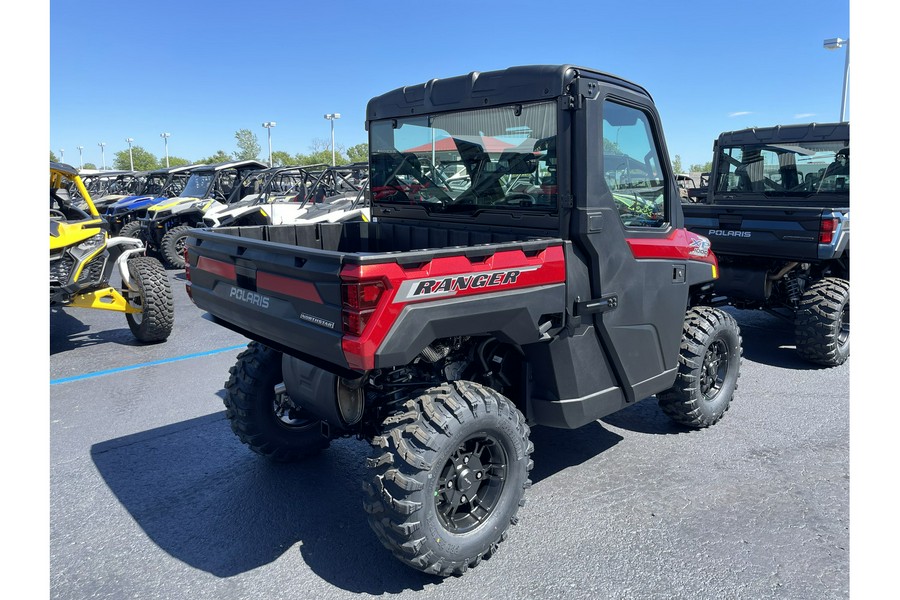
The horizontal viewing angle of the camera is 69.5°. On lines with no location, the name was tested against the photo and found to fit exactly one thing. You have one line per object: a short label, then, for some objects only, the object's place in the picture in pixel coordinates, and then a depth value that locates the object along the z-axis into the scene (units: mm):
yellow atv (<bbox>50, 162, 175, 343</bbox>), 6305
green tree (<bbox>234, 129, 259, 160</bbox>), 81688
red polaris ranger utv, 2703
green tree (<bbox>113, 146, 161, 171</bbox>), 87625
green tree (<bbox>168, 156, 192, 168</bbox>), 85131
